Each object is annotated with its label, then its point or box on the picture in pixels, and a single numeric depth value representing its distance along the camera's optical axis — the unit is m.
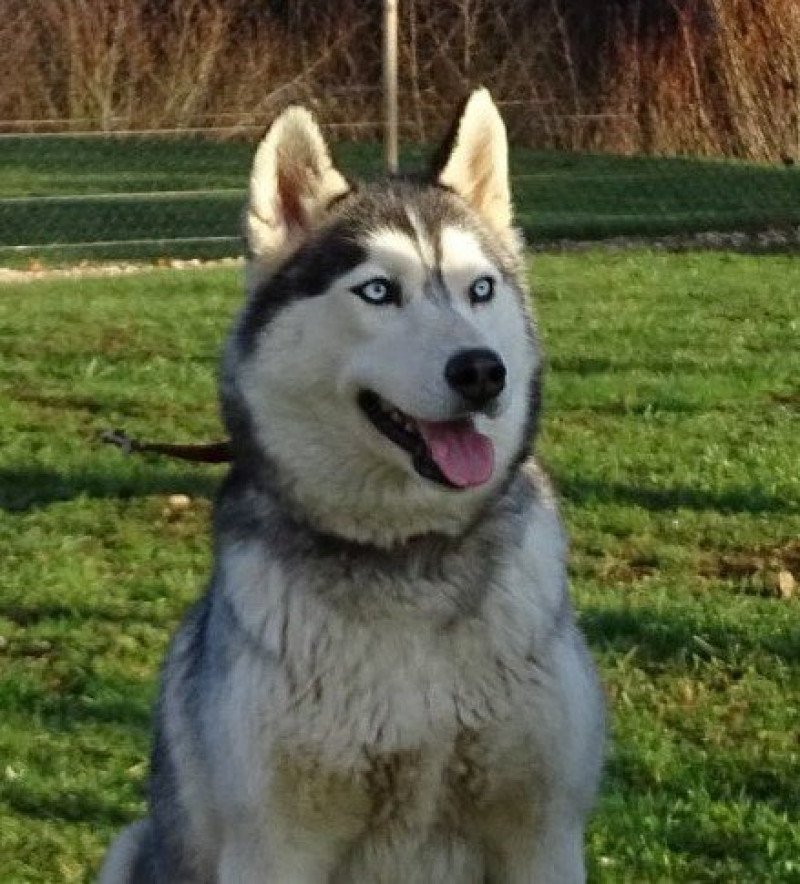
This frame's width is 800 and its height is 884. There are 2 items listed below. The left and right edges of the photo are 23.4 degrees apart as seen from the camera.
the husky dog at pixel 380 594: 3.57
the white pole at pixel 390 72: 13.58
